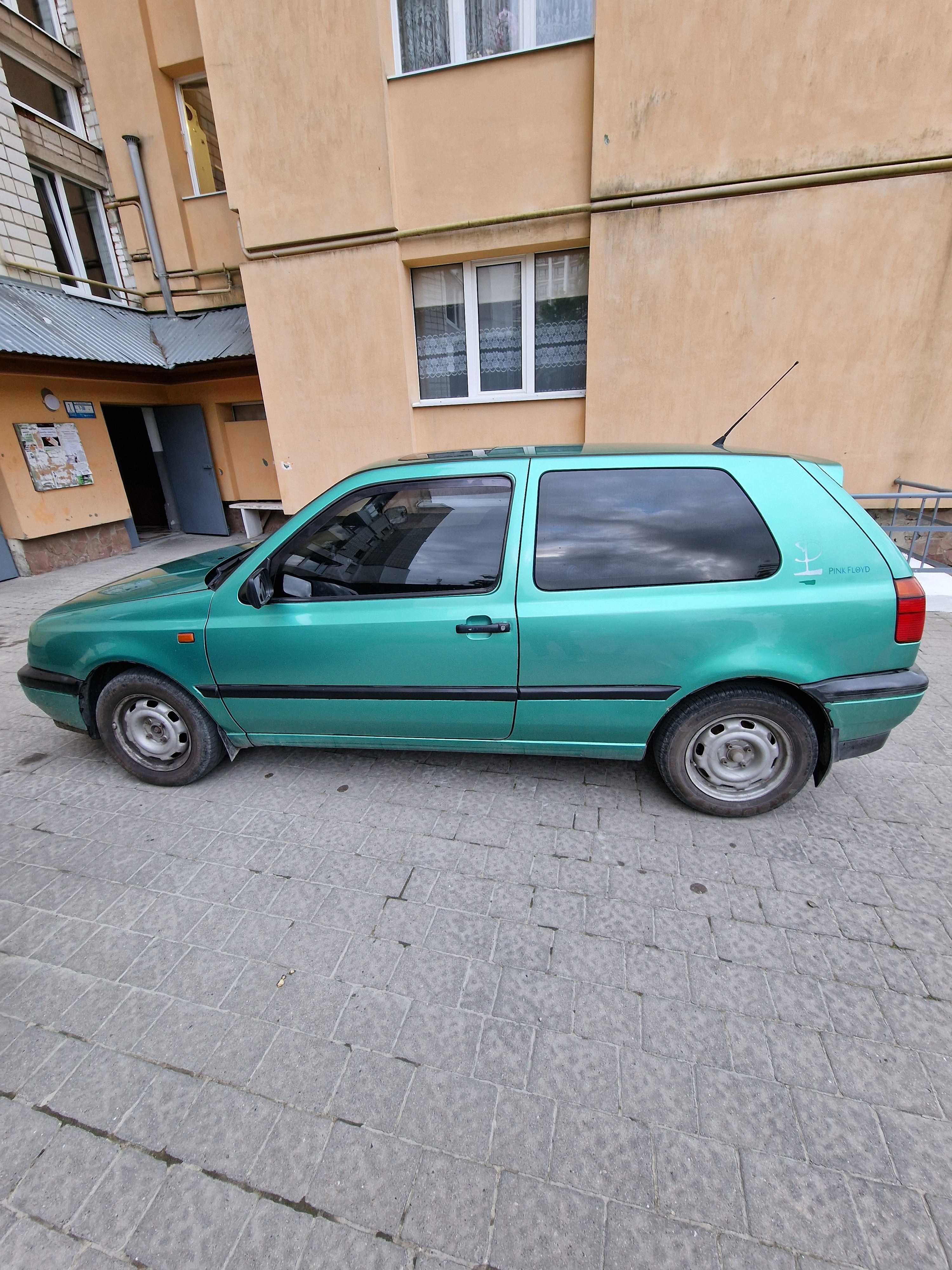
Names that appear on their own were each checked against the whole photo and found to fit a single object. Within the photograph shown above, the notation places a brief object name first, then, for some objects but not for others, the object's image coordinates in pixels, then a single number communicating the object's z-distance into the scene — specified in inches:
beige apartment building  204.2
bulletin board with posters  303.3
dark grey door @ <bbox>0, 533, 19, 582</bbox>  304.0
